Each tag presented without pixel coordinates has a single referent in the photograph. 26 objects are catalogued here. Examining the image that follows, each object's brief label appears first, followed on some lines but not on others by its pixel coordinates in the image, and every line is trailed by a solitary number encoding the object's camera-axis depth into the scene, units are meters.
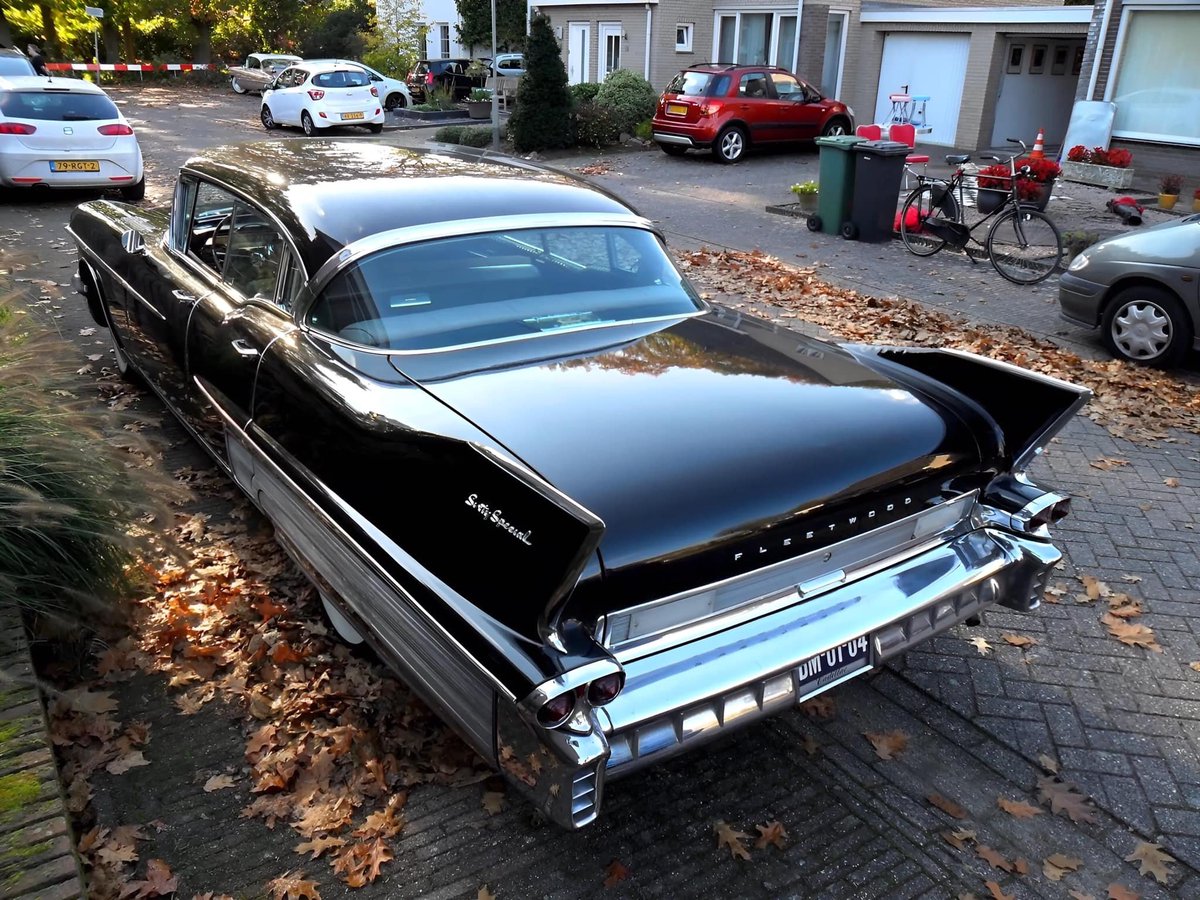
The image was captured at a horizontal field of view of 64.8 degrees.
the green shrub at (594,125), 19.23
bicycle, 9.38
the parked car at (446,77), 28.70
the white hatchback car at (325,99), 21.50
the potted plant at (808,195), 12.39
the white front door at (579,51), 26.06
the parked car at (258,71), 31.50
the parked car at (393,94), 25.98
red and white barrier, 30.73
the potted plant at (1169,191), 12.95
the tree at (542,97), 18.53
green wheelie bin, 10.98
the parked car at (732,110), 17.28
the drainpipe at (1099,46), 14.93
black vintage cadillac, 2.37
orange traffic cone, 10.62
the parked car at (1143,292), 6.69
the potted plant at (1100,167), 14.36
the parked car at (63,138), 11.72
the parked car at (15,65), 16.56
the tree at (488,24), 32.06
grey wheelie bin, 10.72
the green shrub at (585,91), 21.33
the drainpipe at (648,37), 23.44
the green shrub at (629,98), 20.58
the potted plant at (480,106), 24.75
